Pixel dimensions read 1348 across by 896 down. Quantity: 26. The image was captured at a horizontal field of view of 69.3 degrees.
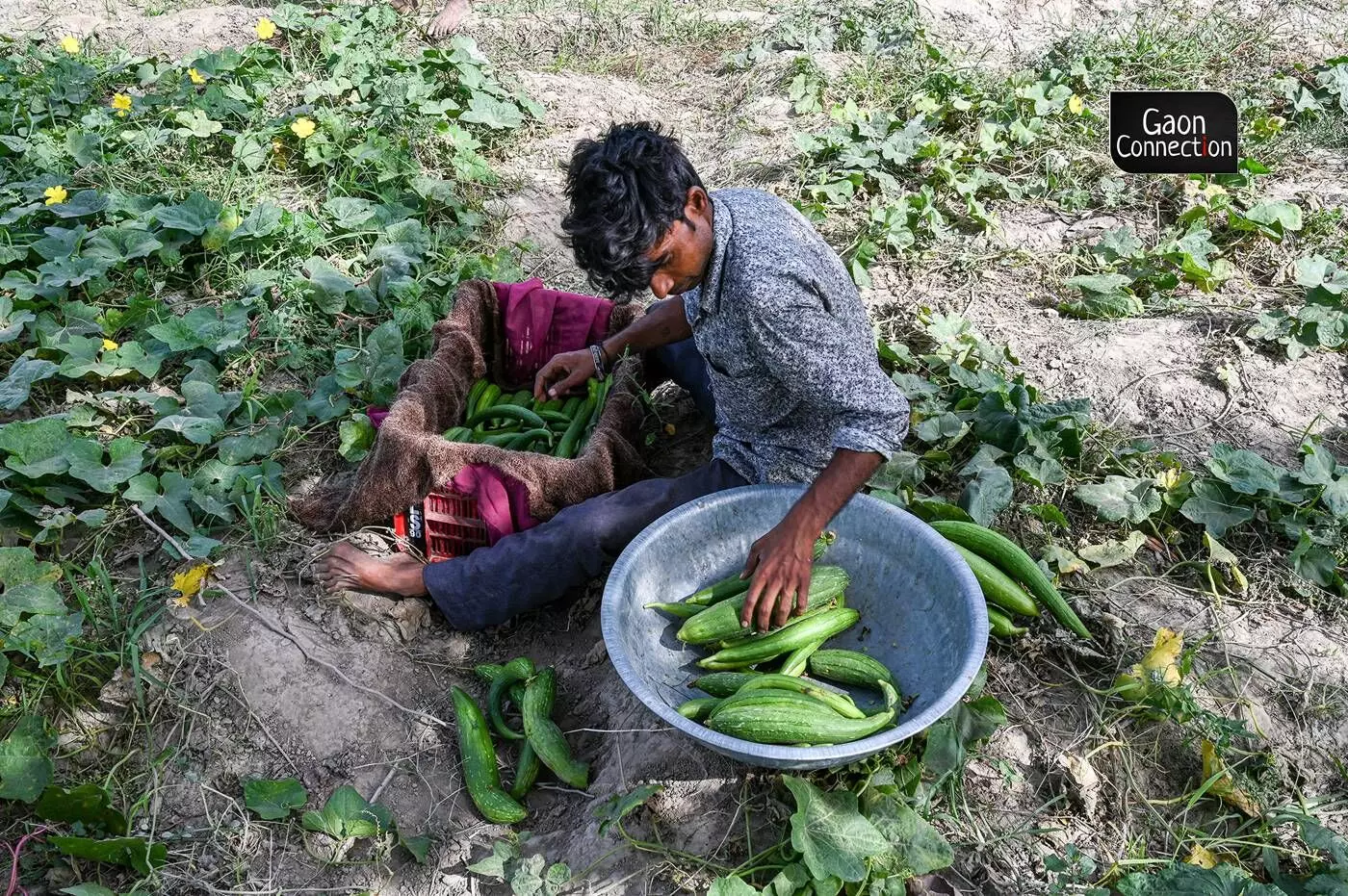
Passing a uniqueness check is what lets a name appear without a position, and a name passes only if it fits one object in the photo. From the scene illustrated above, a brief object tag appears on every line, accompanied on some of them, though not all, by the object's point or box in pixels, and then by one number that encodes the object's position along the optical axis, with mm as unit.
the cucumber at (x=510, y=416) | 3764
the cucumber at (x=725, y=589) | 2727
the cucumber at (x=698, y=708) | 2414
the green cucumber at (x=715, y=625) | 2598
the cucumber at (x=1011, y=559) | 2840
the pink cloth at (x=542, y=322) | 4027
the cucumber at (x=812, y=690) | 2395
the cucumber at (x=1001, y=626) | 2785
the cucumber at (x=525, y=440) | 3684
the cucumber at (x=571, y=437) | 3596
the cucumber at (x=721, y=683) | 2529
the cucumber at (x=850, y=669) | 2559
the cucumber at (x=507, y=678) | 2986
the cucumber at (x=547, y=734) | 2777
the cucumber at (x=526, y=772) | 2799
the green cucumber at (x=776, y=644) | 2559
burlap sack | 3305
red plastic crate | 3430
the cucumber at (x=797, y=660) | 2527
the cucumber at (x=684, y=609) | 2713
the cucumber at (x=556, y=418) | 3750
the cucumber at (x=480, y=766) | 2729
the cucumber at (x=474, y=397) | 3910
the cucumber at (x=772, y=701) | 2312
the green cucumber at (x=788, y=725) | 2244
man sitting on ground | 2488
